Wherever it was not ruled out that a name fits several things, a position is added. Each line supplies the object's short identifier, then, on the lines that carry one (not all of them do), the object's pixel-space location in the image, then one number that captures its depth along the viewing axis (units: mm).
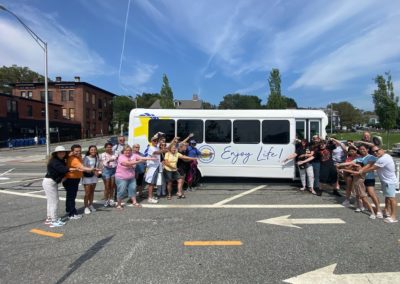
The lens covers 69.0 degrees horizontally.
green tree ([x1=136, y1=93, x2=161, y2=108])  92988
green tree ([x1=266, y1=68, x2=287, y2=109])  31719
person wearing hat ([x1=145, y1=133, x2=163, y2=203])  7793
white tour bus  9742
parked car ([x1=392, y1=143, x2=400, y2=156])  21045
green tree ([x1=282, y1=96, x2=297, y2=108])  124894
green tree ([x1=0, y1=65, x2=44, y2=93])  74250
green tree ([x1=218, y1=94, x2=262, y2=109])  127875
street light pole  19328
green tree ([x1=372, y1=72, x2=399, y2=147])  22109
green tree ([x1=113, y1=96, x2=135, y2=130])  70438
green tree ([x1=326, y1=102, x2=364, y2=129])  95188
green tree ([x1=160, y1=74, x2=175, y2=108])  39156
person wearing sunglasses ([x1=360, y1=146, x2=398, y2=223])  5883
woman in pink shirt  7066
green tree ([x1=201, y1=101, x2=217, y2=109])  109744
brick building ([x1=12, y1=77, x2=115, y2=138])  58125
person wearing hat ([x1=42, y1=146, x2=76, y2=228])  5719
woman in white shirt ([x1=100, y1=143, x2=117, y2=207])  7227
